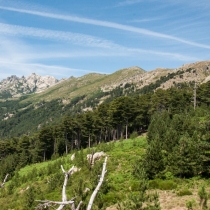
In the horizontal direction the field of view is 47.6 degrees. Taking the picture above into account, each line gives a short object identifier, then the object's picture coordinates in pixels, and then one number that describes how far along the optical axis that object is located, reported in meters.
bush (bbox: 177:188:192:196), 22.45
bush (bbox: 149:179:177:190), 25.23
